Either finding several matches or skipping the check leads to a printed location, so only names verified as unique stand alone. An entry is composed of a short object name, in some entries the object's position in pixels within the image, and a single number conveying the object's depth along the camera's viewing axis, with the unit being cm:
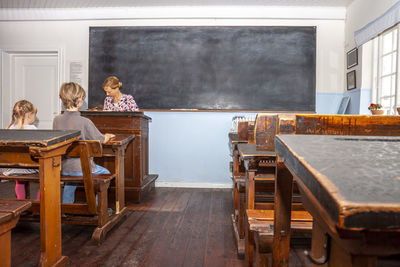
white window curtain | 298
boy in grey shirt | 233
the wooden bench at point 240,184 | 197
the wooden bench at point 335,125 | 94
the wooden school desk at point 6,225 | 109
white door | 486
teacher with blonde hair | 381
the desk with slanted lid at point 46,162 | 148
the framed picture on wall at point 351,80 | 400
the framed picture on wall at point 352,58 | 395
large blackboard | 437
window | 336
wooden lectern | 344
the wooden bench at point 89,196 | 202
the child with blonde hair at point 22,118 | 269
